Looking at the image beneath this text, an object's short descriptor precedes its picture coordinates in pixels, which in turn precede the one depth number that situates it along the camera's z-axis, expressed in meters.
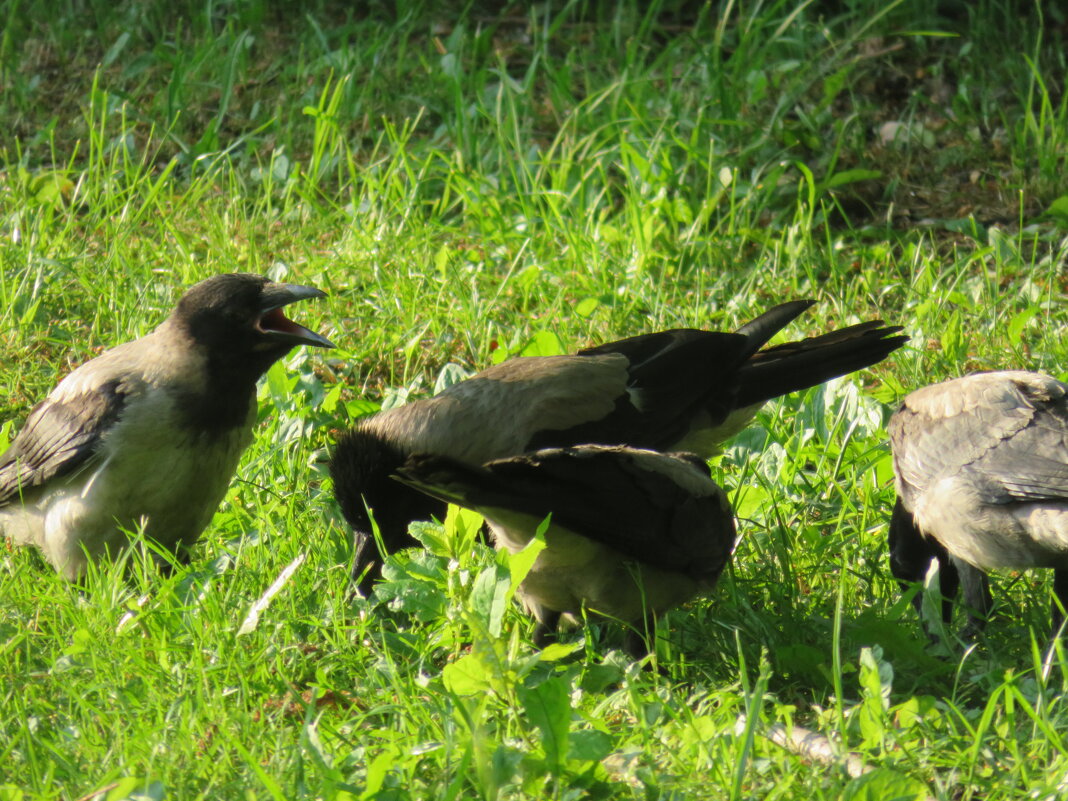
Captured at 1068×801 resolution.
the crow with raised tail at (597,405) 8.95
